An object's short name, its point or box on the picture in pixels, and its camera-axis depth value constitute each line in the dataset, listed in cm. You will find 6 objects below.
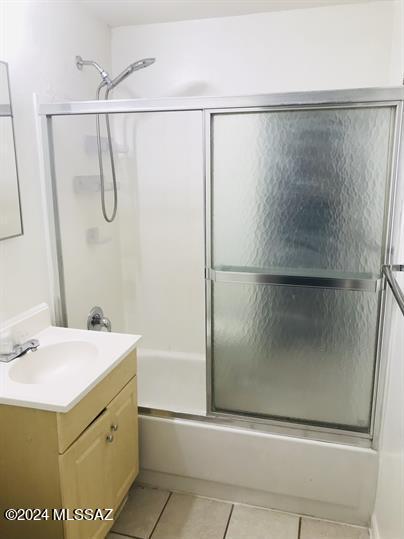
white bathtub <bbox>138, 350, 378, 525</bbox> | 179
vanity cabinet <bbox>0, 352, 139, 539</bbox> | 131
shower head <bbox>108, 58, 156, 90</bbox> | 209
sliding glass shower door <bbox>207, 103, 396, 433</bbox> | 159
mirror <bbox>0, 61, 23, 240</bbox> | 160
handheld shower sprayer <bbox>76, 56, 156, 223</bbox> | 210
